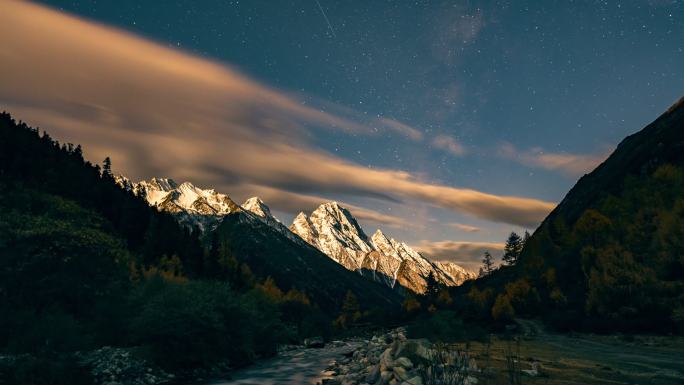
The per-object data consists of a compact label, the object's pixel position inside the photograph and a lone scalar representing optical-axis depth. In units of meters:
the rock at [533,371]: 21.17
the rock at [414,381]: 19.05
